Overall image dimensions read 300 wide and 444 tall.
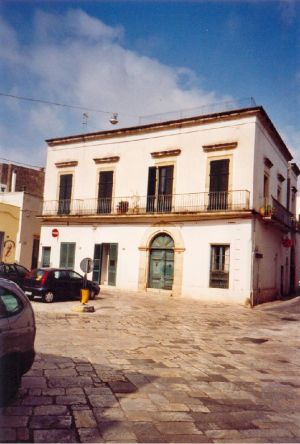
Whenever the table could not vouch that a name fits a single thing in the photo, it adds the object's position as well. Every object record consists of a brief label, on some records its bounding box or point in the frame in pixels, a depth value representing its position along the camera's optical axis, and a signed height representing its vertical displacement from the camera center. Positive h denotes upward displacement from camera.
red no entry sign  22.80 +1.50
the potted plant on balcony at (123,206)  20.81 +2.93
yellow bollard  13.26 -1.21
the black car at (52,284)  14.30 -0.96
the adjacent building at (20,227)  24.97 +1.87
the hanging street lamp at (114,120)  18.56 +6.73
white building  17.80 +2.92
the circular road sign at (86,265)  12.59 -0.16
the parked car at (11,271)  16.52 -0.64
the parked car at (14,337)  4.30 -0.92
